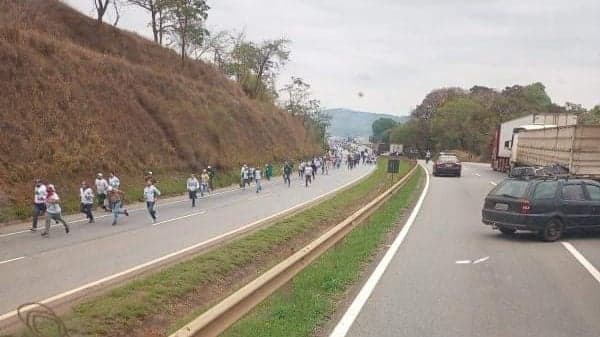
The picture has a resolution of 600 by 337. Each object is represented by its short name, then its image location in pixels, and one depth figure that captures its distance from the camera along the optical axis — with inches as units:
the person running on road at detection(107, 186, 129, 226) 791.9
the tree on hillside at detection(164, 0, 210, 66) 1962.4
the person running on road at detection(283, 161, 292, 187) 1633.0
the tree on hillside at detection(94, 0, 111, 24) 1798.7
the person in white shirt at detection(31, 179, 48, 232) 738.8
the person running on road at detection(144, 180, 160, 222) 793.7
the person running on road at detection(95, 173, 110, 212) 992.9
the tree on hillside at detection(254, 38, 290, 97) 3154.5
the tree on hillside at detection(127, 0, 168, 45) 1972.2
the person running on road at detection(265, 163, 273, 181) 1879.9
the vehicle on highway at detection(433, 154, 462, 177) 1663.4
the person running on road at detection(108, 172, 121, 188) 991.9
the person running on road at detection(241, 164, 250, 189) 1504.7
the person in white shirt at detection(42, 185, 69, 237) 679.7
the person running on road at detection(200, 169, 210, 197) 1284.4
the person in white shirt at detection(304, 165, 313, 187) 1596.1
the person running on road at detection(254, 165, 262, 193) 1396.4
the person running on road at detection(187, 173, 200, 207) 1040.8
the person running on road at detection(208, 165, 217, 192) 1466.8
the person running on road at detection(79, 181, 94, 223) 825.5
